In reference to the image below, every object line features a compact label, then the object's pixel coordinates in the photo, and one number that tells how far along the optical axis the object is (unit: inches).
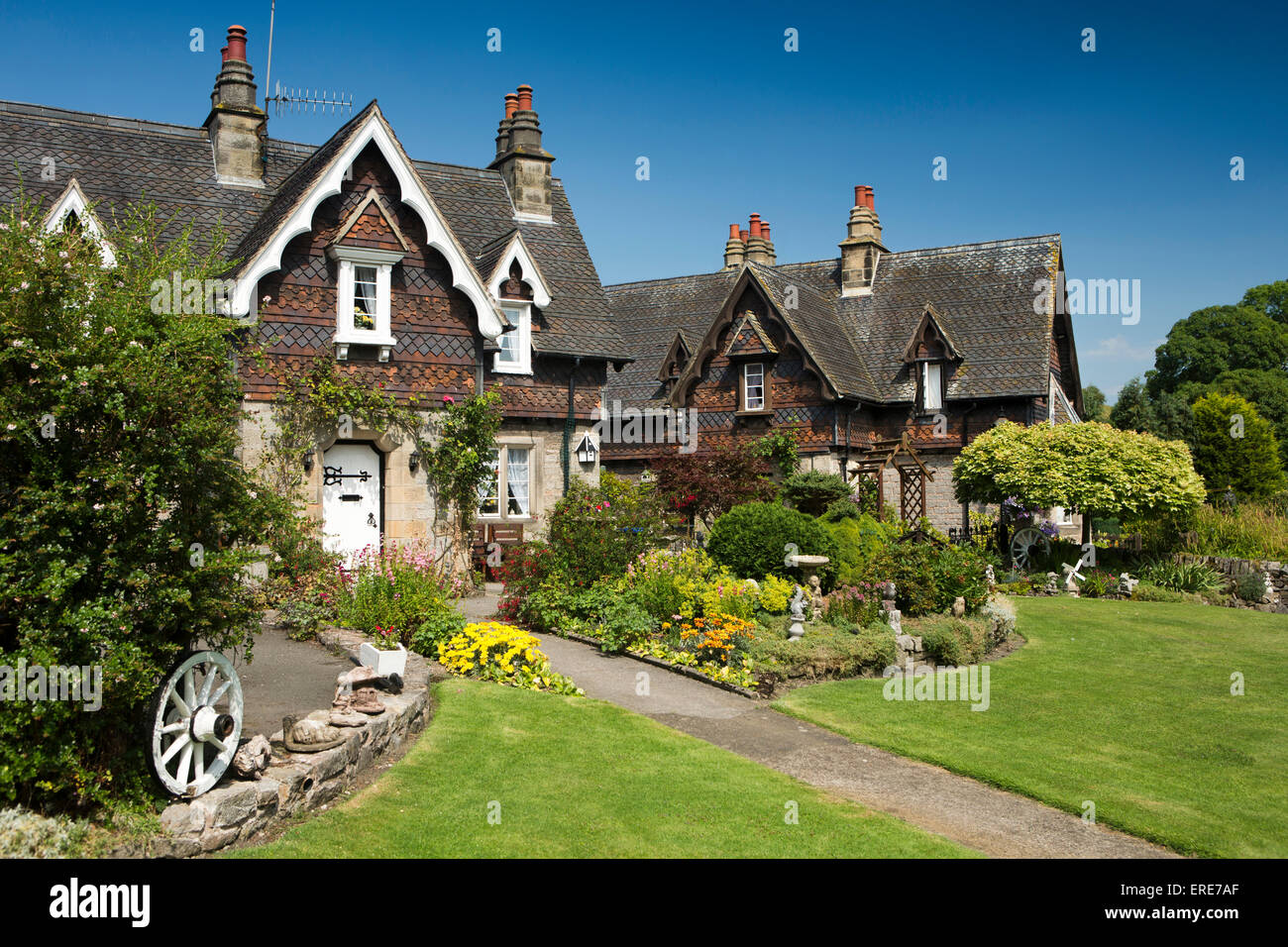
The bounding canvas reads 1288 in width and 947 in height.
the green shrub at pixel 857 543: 665.6
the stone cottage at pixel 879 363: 1034.7
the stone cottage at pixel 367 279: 658.2
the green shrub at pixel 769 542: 658.2
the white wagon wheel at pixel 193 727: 255.1
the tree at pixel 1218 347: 2231.8
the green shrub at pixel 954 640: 556.4
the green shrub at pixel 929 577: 621.0
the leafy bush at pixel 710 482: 856.3
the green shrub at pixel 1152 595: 789.9
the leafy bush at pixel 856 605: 589.7
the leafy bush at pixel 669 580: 572.4
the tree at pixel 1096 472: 827.4
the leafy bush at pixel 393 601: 497.4
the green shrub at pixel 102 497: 231.9
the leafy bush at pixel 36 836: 220.1
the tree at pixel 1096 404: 2406.7
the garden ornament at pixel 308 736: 303.7
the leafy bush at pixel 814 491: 847.1
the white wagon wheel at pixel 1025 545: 888.9
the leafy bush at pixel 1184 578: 804.6
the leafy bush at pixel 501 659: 457.1
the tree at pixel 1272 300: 2427.4
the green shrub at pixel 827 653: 509.0
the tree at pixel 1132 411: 1560.0
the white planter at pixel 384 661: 386.3
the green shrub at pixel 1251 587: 776.3
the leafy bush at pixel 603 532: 612.4
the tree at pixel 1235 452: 1344.7
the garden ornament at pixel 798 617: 549.0
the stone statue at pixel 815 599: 596.1
